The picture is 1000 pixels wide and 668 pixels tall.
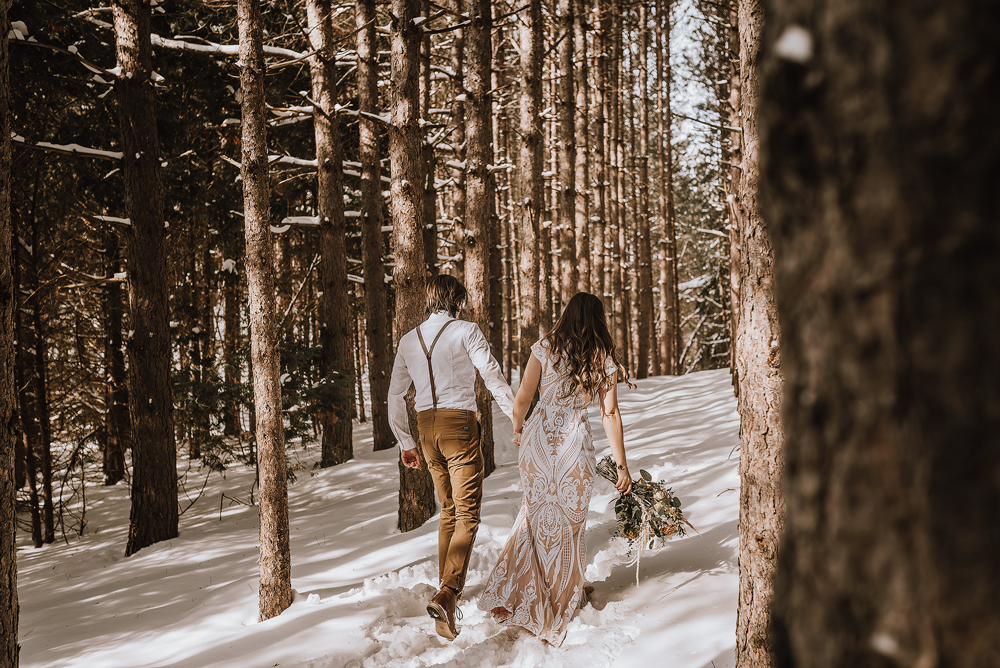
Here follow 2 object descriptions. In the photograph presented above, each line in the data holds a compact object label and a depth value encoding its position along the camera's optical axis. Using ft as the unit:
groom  14.69
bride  14.02
